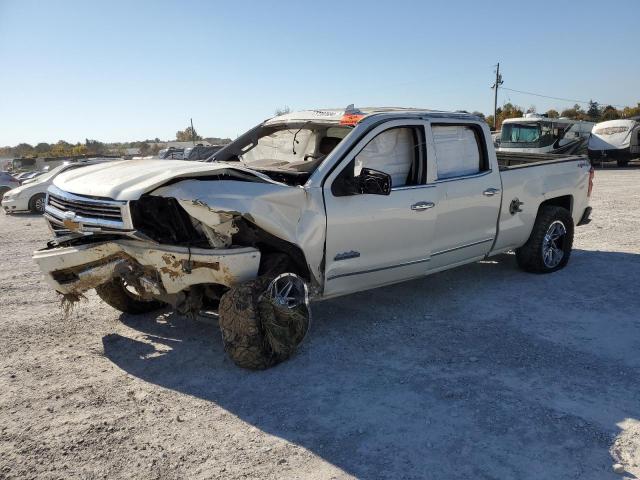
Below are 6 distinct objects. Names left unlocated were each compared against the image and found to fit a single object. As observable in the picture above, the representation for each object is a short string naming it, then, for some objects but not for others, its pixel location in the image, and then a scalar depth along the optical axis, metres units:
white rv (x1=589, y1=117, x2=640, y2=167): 24.25
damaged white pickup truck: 3.83
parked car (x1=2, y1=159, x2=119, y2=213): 15.16
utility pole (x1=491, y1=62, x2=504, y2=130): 52.97
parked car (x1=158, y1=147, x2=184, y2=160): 25.03
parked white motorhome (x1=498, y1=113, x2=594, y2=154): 23.69
